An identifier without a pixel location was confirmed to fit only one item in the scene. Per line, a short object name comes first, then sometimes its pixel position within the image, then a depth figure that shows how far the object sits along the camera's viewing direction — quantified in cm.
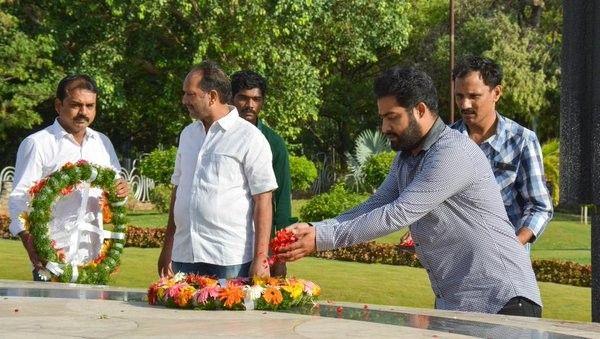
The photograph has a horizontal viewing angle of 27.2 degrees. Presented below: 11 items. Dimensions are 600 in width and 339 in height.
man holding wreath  725
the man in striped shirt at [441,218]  504
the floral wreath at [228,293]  554
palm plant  3222
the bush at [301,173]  2770
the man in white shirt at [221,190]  621
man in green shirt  708
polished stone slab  478
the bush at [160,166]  2670
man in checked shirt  620
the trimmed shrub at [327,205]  1998
